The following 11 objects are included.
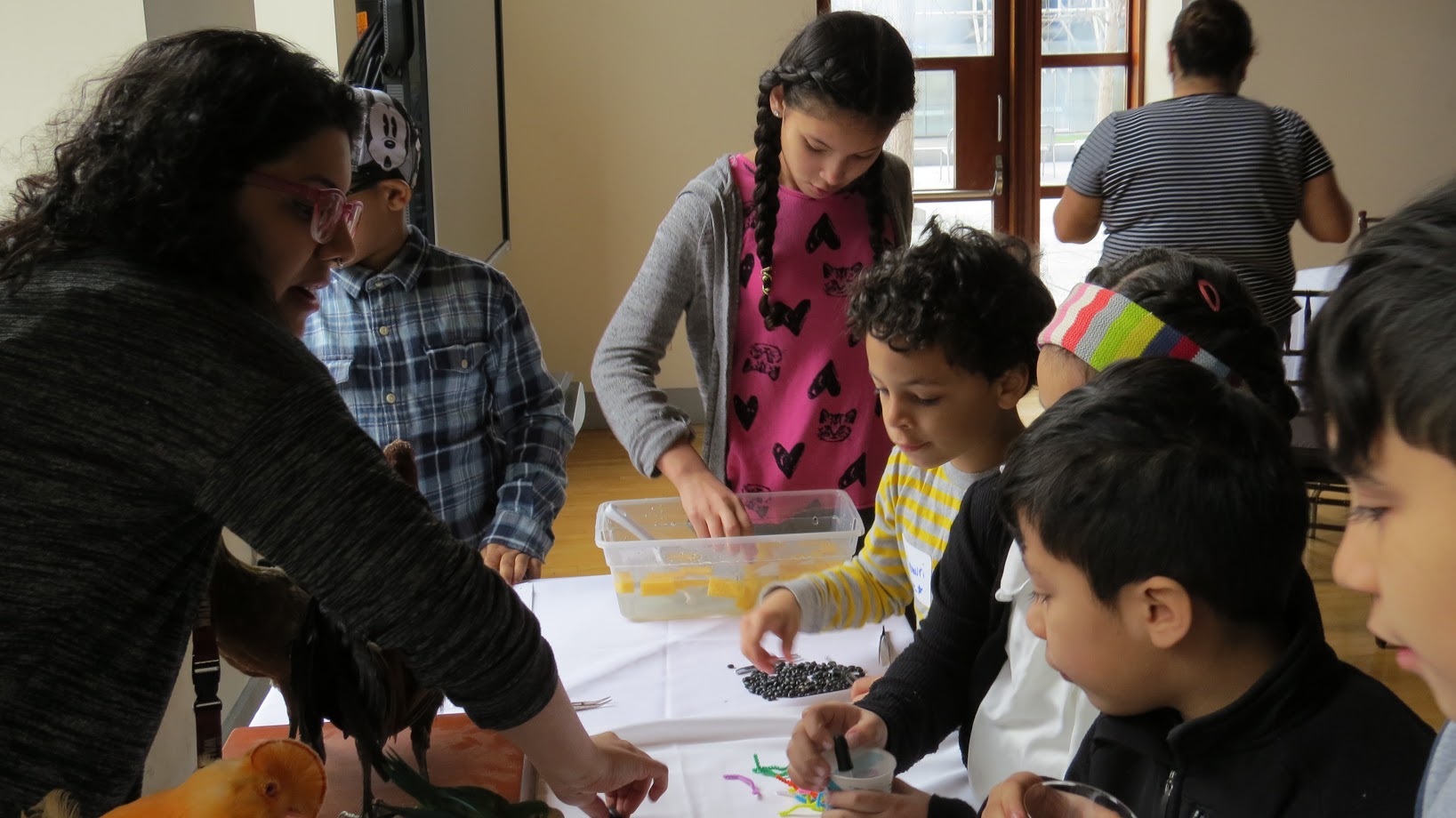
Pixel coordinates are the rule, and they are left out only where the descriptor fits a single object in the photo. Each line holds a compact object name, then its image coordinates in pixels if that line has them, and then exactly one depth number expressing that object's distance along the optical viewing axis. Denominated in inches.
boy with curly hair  61.9
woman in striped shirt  120.3
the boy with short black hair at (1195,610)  37.0
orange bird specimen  28.3
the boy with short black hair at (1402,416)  24.7
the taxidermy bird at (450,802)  39.4
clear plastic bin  69.7
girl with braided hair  78.5
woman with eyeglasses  35.0
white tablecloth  52.9
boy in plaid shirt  75.2
